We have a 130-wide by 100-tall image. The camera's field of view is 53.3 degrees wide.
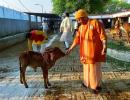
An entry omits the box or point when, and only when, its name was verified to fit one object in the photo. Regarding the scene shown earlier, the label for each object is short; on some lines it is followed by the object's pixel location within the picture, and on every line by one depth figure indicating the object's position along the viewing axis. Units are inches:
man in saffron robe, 116.1
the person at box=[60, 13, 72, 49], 244.8
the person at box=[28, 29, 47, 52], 145.6
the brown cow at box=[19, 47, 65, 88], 123.9
